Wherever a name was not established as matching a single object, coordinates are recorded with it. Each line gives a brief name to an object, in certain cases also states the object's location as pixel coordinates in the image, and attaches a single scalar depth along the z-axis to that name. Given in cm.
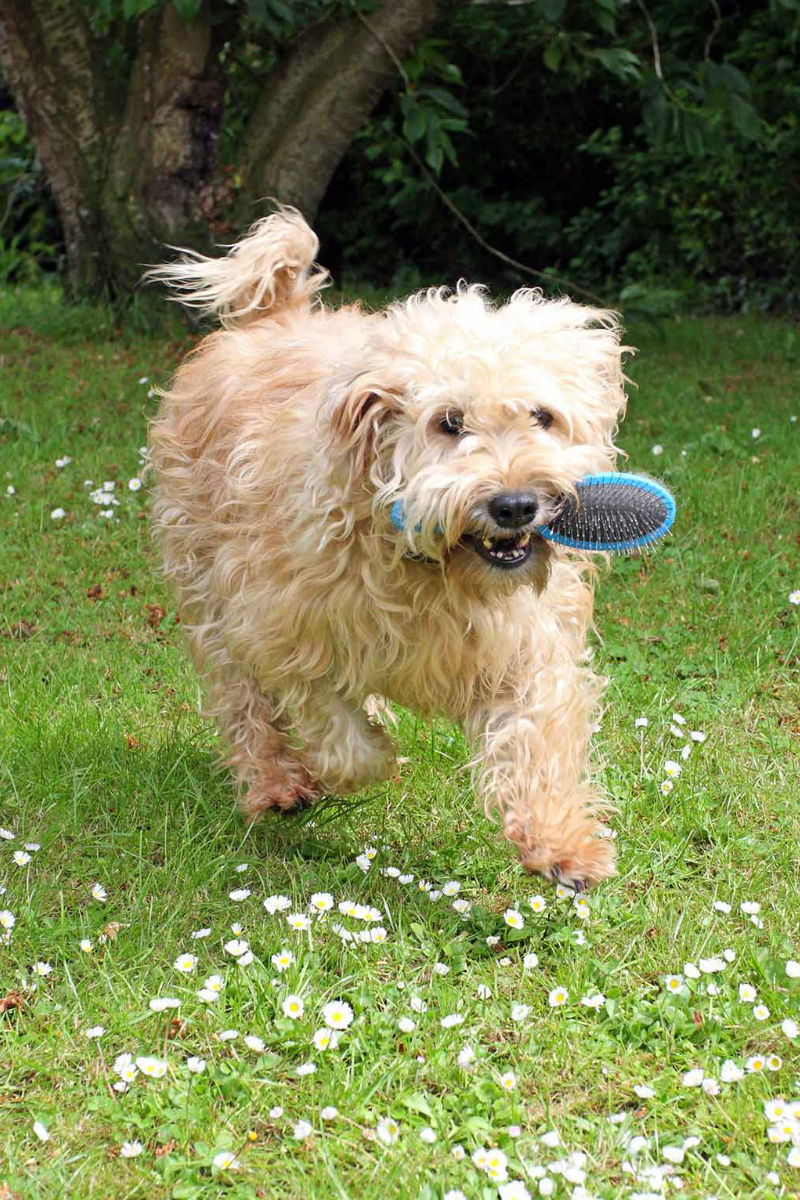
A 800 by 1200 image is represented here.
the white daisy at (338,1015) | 305
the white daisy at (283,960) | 326
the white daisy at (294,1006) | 306
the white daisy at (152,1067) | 290
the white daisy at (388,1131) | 272
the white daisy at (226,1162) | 267
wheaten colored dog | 303
